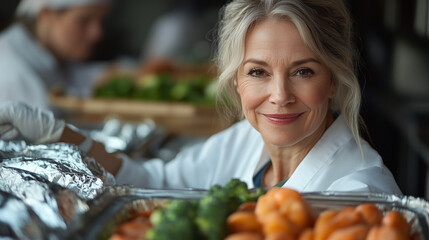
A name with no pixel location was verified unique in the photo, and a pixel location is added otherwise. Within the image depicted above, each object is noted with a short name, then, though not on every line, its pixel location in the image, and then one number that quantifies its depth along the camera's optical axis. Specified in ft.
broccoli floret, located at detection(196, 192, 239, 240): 3.51
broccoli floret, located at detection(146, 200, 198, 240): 3.37
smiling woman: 5.29
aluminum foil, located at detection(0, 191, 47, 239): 3.57
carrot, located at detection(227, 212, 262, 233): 3.60
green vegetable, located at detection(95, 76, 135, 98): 13.62
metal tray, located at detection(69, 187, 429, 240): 3.91
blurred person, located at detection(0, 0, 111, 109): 13.43
